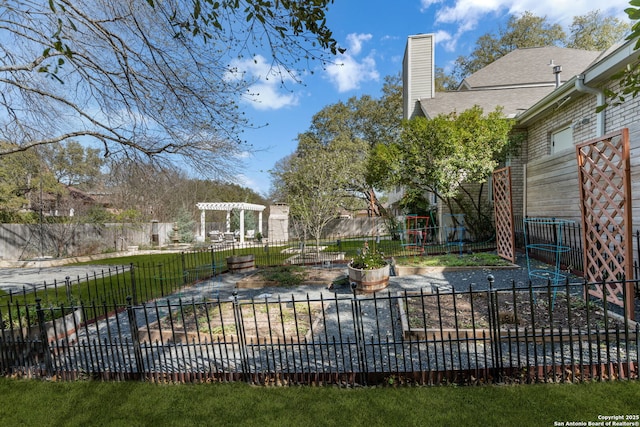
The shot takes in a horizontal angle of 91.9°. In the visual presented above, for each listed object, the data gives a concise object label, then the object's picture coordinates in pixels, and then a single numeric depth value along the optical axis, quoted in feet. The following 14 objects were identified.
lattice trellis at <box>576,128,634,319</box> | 14.03
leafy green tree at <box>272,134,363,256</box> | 47.42
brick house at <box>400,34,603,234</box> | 37.58
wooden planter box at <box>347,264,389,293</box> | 21.76
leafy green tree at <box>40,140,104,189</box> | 56.90
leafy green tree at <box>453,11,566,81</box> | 81.00
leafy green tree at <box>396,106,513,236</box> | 33.09
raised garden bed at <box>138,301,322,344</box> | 15.08
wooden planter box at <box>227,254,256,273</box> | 33.55
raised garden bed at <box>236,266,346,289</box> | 25.72
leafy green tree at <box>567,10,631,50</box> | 73.72
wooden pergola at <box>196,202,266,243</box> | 69.49
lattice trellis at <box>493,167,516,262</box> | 27.50
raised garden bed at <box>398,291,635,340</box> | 13.23
